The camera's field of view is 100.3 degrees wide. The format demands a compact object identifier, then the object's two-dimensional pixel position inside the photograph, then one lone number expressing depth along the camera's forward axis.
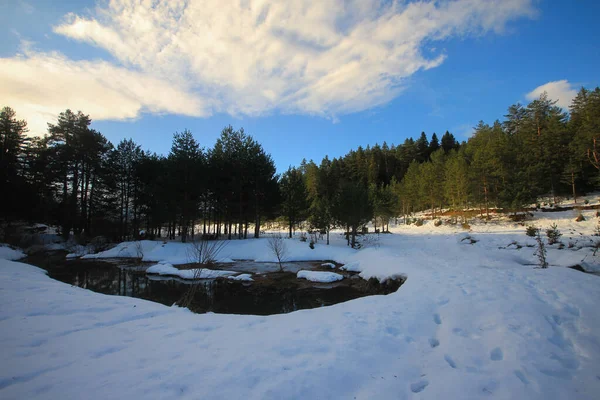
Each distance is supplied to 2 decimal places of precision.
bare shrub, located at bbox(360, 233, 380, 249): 24.24
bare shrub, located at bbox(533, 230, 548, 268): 10.44
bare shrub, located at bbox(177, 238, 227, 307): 17.31
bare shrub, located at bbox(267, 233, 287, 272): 19.56
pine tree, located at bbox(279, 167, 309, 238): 30.00
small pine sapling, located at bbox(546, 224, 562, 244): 14.79
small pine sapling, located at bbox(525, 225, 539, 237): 17.38
